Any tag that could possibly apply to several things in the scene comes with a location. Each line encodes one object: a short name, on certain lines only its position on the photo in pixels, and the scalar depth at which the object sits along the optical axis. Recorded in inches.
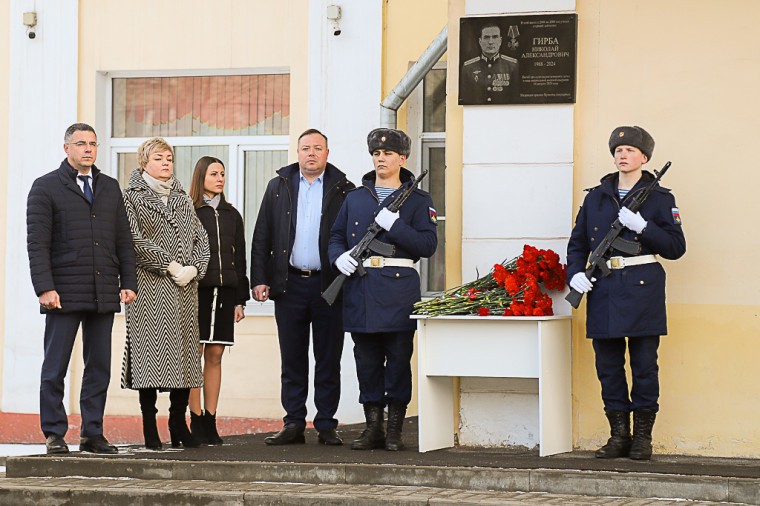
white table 455.2
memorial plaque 487.1
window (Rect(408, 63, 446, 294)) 702.0
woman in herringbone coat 484.9
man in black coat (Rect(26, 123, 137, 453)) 472.4
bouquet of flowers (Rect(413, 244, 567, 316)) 459.6
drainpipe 658.6
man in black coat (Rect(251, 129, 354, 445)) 509.2
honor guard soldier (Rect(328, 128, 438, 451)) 472.4
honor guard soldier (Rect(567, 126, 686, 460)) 443.0
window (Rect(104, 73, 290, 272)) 734.4
